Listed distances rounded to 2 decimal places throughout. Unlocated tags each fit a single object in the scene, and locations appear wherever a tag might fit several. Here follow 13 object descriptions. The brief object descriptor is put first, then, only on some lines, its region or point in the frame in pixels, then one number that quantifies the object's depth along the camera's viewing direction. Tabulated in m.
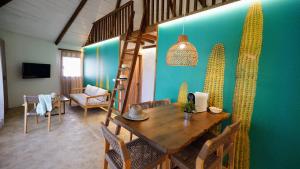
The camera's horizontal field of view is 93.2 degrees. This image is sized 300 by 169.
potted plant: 1.67
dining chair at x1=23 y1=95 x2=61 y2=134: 2.77
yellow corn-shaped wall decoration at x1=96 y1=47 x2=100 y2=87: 5.04
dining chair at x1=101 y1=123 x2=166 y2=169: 1.07
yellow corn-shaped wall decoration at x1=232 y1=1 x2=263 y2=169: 1.84
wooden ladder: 2.98
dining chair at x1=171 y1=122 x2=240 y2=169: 1.03
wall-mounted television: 4.53
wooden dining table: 1.17
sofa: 3.84
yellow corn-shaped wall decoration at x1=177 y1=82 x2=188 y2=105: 2.58
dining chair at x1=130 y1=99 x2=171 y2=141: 2.26
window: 5.54
